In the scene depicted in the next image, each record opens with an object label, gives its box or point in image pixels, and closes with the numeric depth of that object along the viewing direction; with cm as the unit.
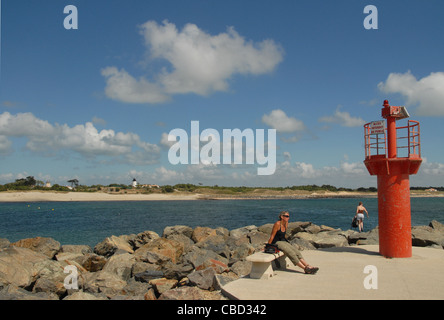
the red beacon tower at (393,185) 973
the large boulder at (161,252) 1199
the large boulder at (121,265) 1124
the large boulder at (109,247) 1623
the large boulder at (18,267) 973
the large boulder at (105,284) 948
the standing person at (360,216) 1959
